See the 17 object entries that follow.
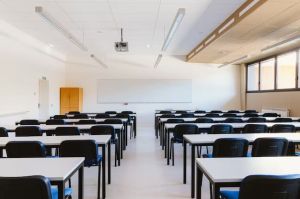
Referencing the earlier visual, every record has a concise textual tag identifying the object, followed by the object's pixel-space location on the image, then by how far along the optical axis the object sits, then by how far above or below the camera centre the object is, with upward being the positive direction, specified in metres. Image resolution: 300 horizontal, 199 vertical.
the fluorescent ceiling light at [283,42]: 5.98 +1.42
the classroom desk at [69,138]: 3.44 -0.58
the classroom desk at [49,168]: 1.91 -0.56
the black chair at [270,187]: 1.59 -0.54
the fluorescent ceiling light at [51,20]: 4.65 +1.57
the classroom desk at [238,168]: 1.81 -0.54
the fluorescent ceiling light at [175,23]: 4.75 +1.55
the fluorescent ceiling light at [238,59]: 9.59 +1.53
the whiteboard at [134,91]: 12.55 +0.38
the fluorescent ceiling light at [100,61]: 9.52 +1.52
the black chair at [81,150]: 3.22 -0.64
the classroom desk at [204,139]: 3.44 -0.55
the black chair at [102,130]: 4.97 -0.60
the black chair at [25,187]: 1.59 -0.55
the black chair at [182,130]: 5.19 -0.62
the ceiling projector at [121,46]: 7.18 +1.45
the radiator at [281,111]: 8.65 -0.41
